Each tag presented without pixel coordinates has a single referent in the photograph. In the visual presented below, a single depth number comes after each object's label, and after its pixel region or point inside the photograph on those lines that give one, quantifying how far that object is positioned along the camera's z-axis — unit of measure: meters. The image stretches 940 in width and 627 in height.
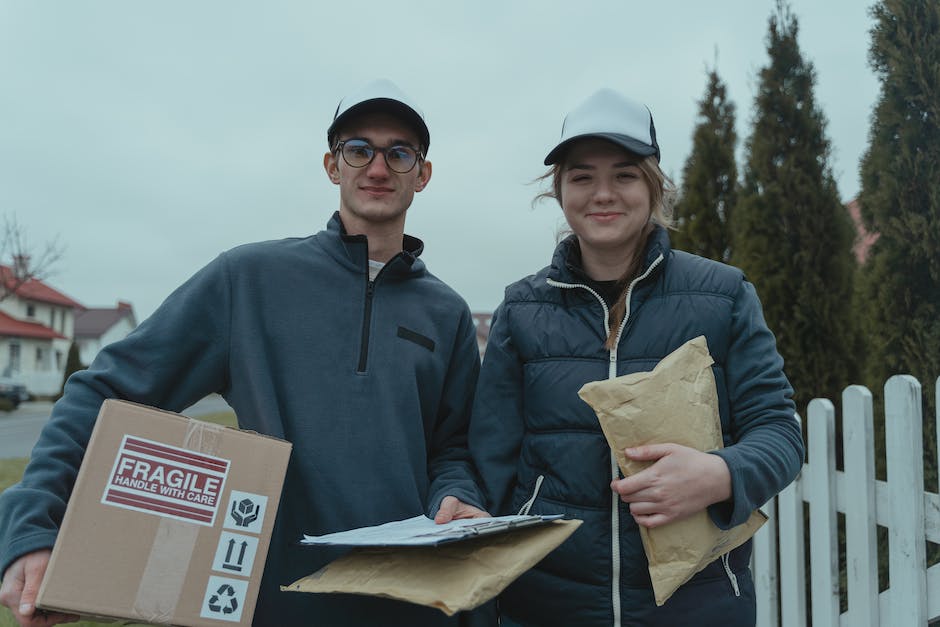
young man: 1.80
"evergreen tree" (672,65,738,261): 6.20
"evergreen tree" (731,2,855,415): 4.38
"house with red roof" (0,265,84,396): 39.72
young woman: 1.51
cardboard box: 1.28
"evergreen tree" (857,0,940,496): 3.31
